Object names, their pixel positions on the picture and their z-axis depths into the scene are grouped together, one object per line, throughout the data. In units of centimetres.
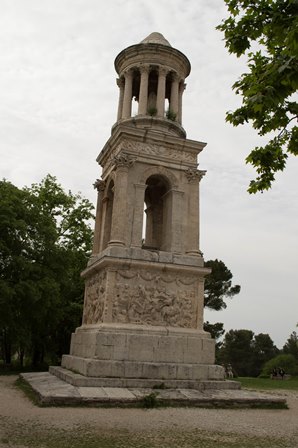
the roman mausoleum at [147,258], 1199
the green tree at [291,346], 6632
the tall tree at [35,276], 1877
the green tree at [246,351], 5819
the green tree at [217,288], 3541
